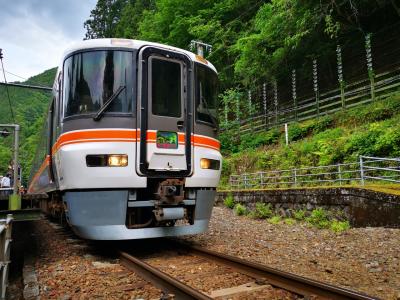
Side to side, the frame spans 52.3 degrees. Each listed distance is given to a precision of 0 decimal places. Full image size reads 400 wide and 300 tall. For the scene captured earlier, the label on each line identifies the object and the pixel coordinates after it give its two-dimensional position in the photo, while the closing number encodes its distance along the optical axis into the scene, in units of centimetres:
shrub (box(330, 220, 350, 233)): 881
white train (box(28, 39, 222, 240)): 577
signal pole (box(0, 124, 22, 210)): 1155
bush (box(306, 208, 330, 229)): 979
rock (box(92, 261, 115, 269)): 562
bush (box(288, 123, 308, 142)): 1845
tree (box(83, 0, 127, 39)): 5004
